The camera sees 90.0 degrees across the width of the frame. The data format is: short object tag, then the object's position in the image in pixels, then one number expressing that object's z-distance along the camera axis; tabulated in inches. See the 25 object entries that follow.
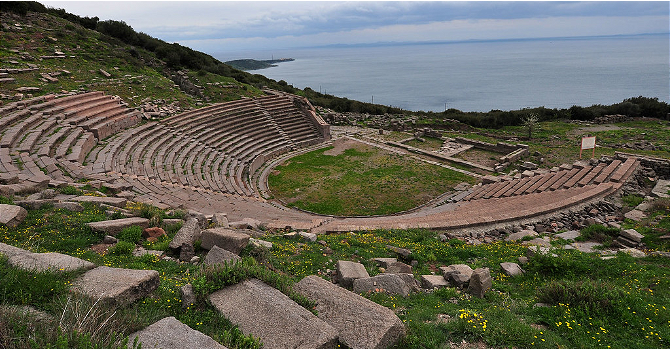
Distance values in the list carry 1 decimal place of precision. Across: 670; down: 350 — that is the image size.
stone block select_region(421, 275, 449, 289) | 263.3
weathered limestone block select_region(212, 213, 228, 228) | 361.2
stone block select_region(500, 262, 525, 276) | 291.6
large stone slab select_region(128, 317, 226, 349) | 142.9
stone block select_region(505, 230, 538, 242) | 418.9
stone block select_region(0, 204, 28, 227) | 275.7
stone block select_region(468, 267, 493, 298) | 248.5
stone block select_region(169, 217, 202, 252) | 277.4
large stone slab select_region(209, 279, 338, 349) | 150.9
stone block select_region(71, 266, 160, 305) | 178.6
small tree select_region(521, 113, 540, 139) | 1119.2
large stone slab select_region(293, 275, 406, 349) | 158.9
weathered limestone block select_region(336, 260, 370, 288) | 251.0
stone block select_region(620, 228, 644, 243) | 367.9
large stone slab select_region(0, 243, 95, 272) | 197.9
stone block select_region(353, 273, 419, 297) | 235.0
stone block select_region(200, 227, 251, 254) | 266.7
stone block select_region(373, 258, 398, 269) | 296.8
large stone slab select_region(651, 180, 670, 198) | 546.2
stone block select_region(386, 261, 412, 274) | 285.7
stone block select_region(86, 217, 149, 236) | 287.3
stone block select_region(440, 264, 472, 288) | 264.3
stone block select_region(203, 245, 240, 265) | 235.1
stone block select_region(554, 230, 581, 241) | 411.8
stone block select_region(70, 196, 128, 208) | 368.5
